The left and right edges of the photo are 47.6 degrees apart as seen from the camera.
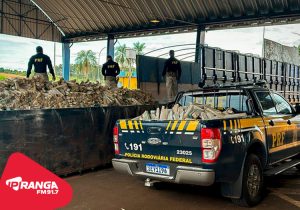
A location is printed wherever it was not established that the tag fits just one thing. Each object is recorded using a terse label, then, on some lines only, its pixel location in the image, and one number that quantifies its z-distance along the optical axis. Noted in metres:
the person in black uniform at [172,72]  12.95
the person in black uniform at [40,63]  10.92
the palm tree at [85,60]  64.75
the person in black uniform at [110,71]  13.57
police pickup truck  4.55
